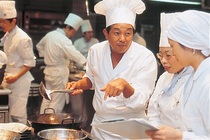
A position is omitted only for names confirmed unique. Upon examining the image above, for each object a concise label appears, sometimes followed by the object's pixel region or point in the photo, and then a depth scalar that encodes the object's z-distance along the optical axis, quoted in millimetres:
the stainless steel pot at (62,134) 1818
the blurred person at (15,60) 3504
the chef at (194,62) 1310
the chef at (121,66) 2041
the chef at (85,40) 6290
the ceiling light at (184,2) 5906
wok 1978
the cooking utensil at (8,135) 1823
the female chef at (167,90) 1787
